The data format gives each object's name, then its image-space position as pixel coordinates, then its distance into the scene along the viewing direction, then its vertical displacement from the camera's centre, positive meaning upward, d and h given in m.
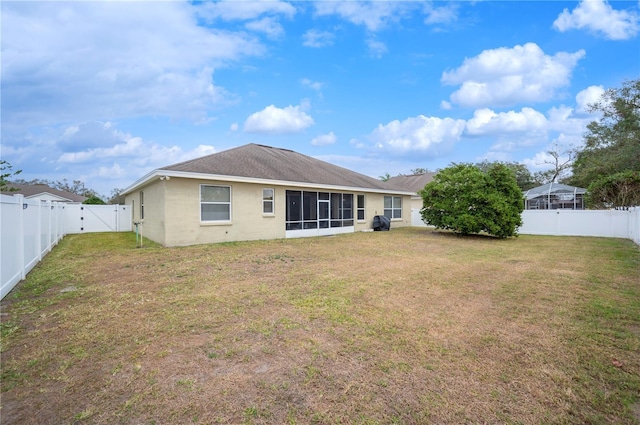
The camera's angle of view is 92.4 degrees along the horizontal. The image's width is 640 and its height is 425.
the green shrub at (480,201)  15.02 +0.43
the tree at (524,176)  40.25 +4.42
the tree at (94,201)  25.70 +0.91
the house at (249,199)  12.01 +0.59
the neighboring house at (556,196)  23.80 +1.03
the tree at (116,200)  33.51 +1.31
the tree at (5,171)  20.66 +2.82
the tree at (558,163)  37.30 +5.72
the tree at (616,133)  20.28 +5.68
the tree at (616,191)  16.00 +0.97
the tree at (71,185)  47.66 +4.32
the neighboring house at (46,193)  31.36 +2.09
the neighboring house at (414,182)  29.42 +3.12
